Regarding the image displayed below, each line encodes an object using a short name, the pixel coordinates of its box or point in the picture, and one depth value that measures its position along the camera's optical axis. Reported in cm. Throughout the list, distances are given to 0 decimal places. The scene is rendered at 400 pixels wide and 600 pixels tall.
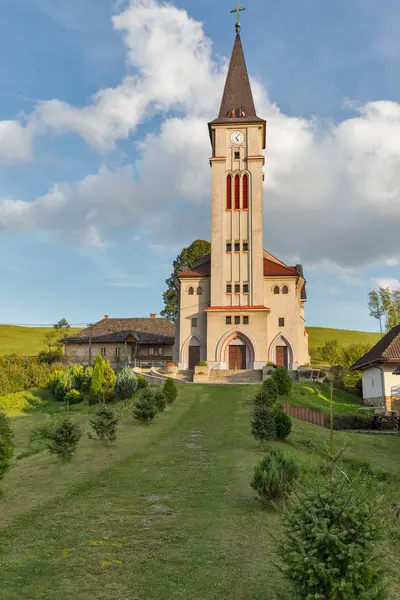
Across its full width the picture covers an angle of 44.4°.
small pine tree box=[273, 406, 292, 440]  1894
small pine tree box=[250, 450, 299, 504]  1079
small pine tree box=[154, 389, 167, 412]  2569
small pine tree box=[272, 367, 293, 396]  3272
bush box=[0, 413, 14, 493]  1139
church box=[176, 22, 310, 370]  4506
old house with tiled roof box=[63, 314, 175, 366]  5798
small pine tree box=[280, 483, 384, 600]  553
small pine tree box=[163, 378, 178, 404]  2948
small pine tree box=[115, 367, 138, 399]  3278
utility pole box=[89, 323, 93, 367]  5551
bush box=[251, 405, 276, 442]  1780
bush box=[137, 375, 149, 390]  3457
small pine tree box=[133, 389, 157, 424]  2255
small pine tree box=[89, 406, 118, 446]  1769
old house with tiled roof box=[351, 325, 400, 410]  3334
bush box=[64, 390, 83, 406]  3594
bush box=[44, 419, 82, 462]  1501
